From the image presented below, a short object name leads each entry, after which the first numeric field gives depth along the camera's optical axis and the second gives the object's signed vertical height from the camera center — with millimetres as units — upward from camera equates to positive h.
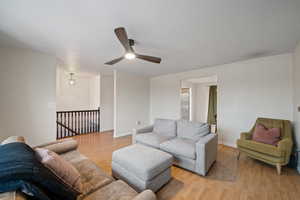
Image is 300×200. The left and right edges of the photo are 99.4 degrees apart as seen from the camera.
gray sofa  2146 -857
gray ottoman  1622 -925
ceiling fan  1604 +795
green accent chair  2164 -854
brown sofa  959 -844
